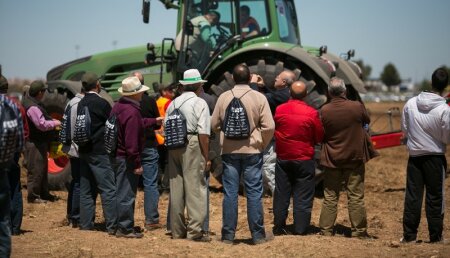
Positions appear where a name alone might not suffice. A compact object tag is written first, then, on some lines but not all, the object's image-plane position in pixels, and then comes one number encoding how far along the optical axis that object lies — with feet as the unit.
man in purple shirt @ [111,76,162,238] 44.47
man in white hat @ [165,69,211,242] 44.14
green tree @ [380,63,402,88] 554.05
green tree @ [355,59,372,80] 590.39
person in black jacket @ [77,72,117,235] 47.09
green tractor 61.98
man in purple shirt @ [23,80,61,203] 58.34
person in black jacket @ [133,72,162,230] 50.39
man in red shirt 46.60
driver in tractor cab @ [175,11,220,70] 68.49
